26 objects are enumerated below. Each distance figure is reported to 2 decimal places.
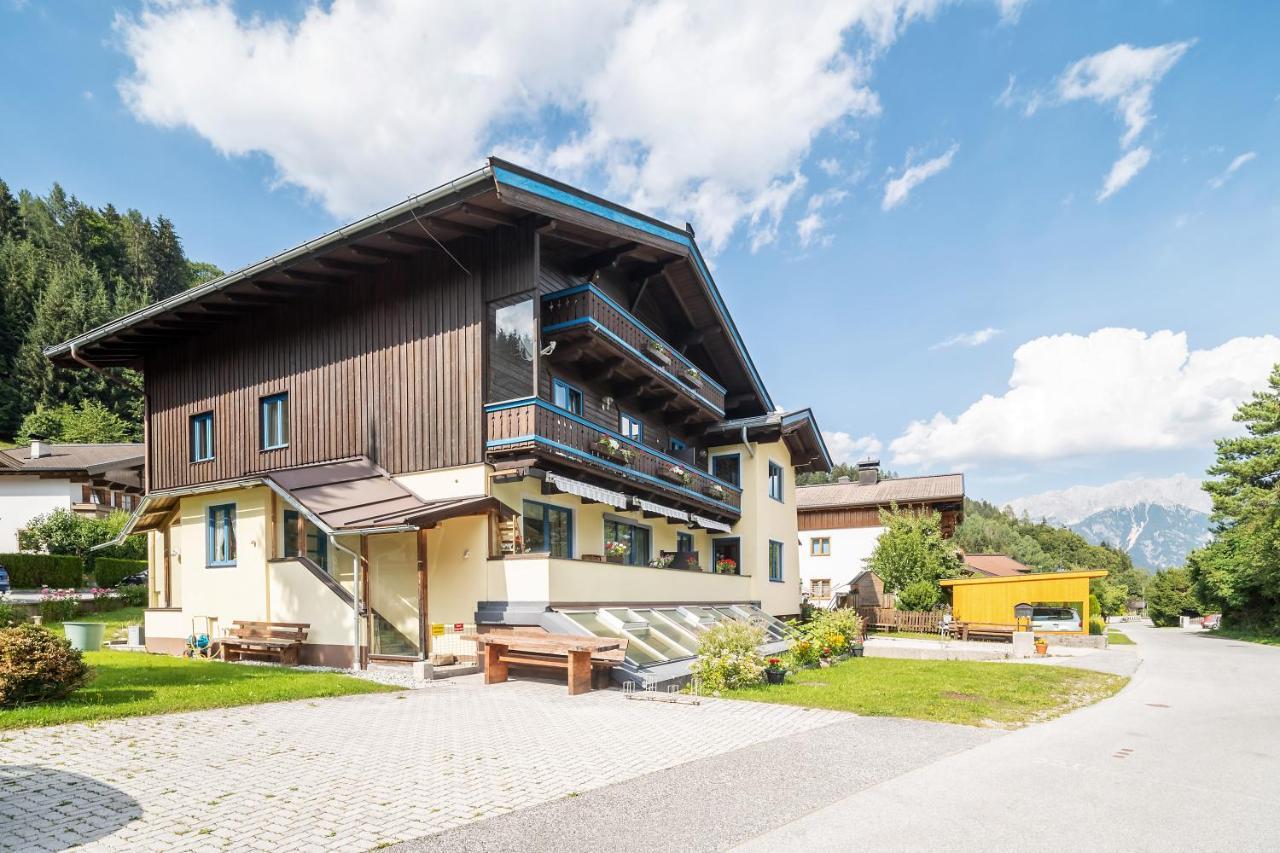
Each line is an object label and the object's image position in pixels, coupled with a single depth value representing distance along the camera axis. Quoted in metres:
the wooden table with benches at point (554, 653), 13.15
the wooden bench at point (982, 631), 30.62
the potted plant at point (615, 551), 20.73
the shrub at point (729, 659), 13.62
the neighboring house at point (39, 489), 39.38
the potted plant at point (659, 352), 21.50
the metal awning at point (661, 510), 20.95
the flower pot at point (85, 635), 15.18
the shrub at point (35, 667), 9.46
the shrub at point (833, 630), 18.92
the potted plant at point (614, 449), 18.55
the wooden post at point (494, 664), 14.05
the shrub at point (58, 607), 24.19
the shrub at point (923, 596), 35.72
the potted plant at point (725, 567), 26.78
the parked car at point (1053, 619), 31.84
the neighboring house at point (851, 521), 44.69
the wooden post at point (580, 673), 13.01
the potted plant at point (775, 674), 14.52
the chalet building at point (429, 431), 16.03
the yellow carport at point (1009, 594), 29.92
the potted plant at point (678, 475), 22.10
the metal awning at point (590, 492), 16.67
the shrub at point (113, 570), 32.81
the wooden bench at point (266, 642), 16.28
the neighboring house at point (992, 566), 46.53
